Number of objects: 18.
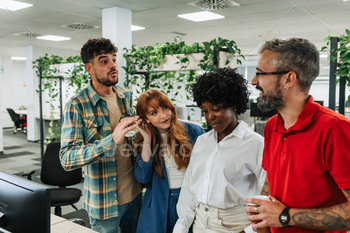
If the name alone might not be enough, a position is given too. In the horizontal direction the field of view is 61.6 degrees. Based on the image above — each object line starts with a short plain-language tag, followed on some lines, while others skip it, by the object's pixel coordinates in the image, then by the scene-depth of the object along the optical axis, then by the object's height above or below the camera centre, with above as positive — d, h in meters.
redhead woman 1.63 -0.37
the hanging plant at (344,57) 2.71 +0.34
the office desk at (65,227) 1.62 -0.76
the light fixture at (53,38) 7.24 +1.39
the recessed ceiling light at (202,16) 4.84 +1.32
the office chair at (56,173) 3.03 -0.83
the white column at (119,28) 4.40 +0.99
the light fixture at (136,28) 5.90 +1.33
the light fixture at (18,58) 11.45 +1.36
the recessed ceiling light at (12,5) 4.28 +1.32
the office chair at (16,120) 10.03 -0.92
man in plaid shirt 1.60 -0.29
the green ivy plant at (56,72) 4.76 +0.37
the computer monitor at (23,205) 1.02 -0.41
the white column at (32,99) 8.40 -0.17
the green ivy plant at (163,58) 3.11 +0.42
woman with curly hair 1.33 -0.33
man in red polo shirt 0.90 -0.18
